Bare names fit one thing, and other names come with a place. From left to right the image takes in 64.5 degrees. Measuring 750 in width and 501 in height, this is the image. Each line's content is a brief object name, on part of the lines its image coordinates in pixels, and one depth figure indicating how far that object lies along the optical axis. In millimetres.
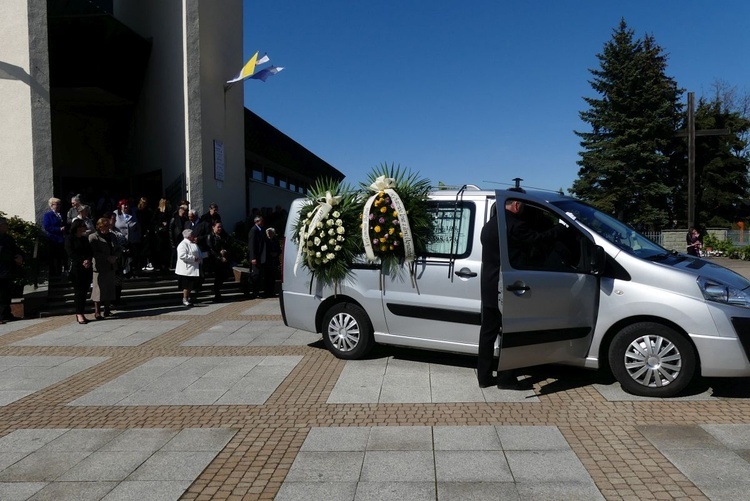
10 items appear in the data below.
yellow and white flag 17062
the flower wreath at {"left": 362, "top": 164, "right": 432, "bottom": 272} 6426
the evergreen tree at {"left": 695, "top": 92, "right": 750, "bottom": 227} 41594
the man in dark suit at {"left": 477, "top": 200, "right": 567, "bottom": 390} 5516
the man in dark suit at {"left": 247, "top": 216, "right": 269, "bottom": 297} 13273
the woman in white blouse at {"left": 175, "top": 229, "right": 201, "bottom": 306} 11766
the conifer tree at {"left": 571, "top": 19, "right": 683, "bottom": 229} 36938
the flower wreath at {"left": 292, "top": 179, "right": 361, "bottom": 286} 6824
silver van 5172
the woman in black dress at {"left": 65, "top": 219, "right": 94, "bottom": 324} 10039
